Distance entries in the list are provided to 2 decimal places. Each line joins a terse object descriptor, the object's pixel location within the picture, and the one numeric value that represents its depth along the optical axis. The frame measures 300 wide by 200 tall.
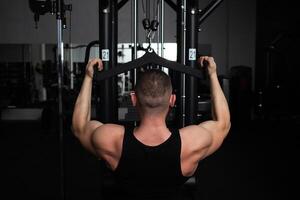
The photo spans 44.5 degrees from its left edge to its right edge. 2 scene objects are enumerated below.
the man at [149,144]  1.17
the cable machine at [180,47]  1.83
